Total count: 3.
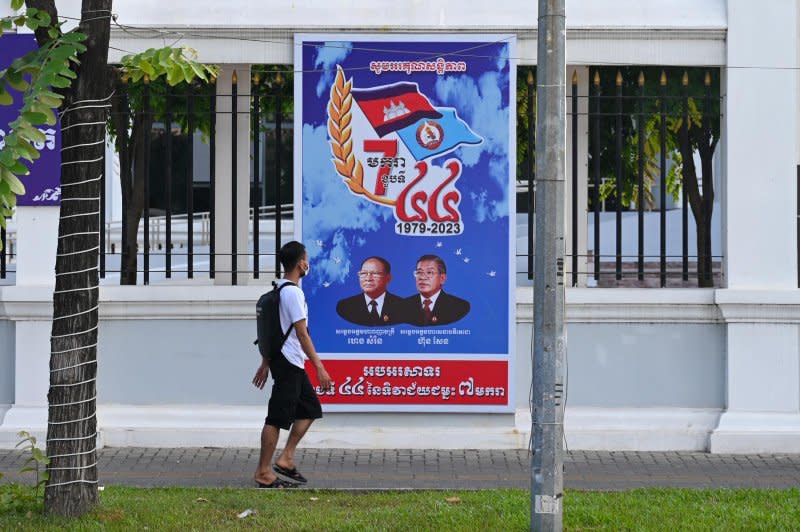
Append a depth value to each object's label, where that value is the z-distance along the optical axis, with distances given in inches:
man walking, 606.9
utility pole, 476.2
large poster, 733.7
